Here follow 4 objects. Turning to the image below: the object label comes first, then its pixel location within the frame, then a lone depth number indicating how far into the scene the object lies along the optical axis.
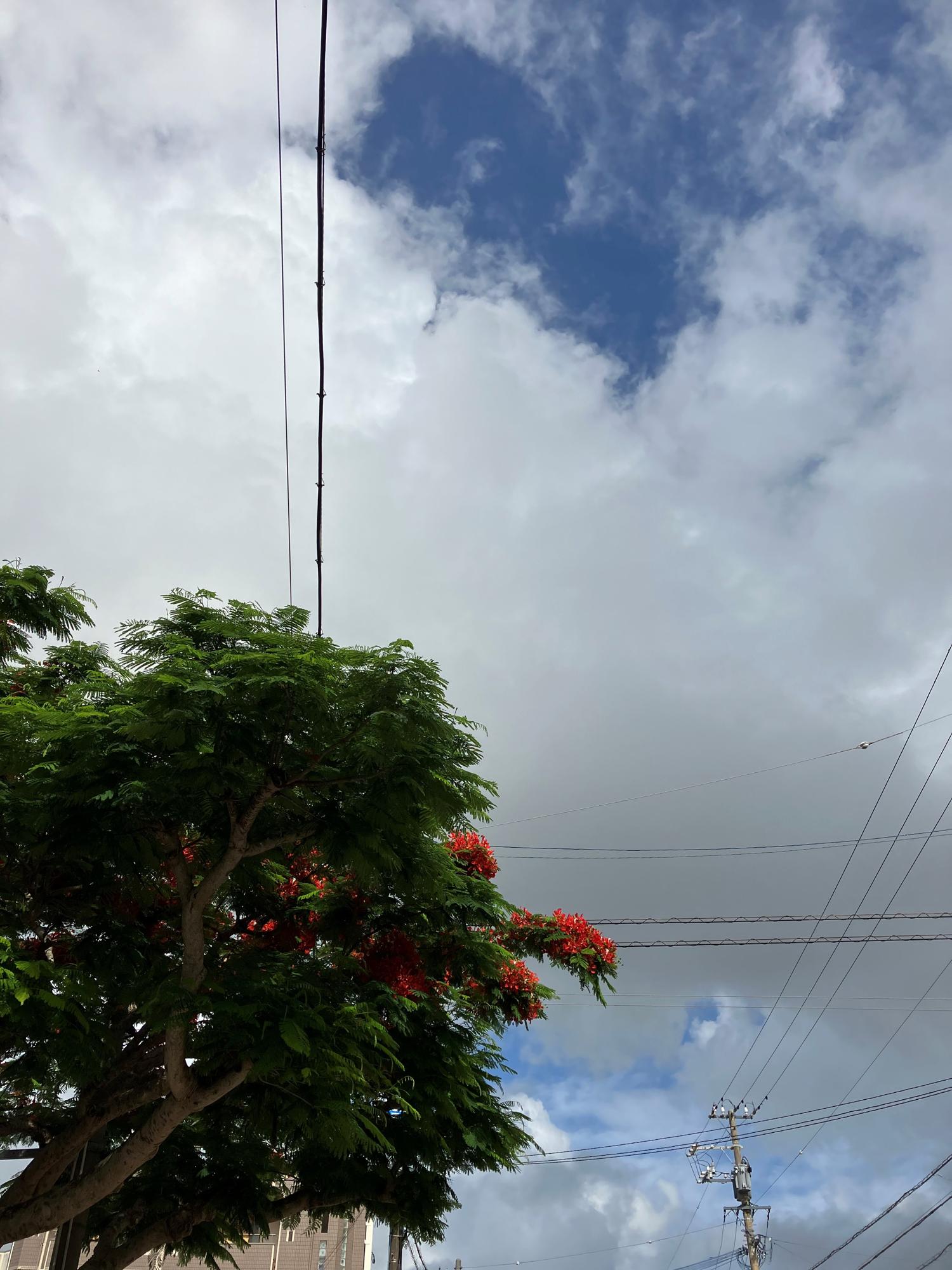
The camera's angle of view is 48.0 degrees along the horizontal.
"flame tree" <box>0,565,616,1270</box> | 8.26
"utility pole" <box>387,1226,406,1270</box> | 17.90
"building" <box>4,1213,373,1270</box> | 32.69
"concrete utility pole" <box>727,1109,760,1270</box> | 34.22
